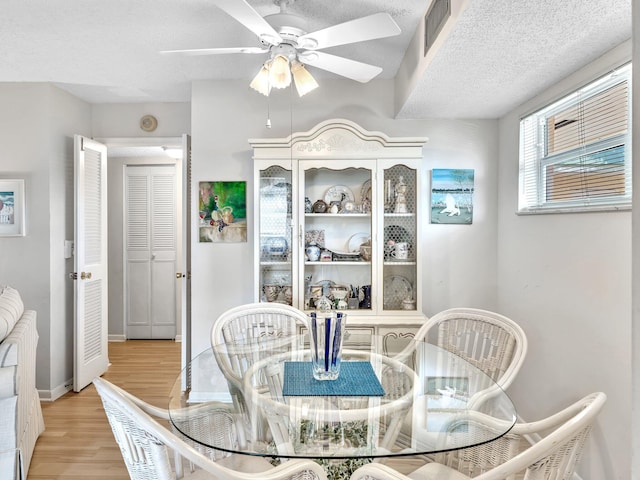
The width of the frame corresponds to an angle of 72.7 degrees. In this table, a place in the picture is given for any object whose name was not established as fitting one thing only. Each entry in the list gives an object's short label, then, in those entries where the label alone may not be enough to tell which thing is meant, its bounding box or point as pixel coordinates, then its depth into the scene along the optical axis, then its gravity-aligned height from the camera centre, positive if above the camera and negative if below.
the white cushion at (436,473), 1.51 -0.85
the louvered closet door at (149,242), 5.41 -0.09
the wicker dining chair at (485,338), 2.06 -0.55
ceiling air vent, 1.98 +1.05
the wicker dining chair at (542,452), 1.06 -0.58
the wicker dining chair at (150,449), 1.15 -0.61
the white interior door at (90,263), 3.64 -0.25
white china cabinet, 3.11 +0.09
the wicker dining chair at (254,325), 2.38 -0.55
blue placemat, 1.60 -0.58
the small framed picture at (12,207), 3.48 +0.22
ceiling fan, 1.75 +0.87
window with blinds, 1.99 +0.46
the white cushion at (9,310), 2.24 -0.42
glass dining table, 1.30 -0.61
